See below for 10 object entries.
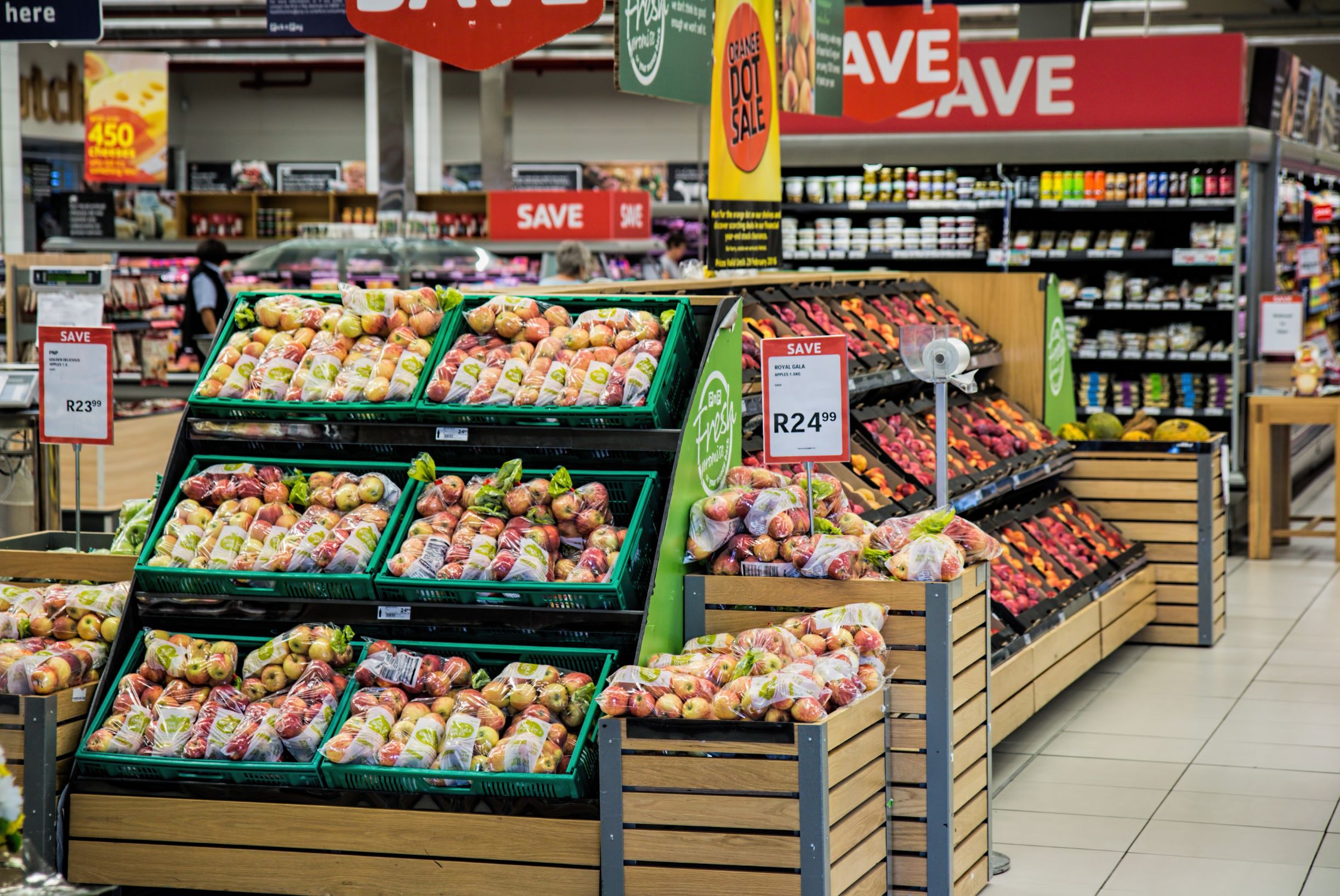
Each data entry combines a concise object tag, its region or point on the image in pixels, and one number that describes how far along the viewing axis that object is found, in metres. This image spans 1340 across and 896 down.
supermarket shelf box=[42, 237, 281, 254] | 14.52
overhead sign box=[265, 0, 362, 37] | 10.51
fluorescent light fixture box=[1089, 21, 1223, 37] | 22.12
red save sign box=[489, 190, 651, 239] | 13.91
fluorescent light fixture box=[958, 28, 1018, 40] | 21.89
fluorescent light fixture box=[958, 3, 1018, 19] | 20.06
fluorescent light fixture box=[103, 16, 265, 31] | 19.50
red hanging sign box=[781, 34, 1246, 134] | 9.76
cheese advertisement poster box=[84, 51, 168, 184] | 15.23
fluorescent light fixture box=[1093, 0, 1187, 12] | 19.16
